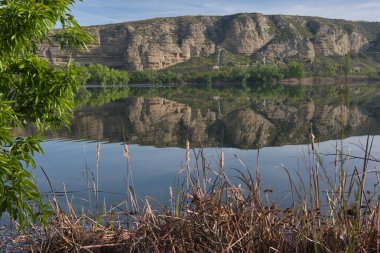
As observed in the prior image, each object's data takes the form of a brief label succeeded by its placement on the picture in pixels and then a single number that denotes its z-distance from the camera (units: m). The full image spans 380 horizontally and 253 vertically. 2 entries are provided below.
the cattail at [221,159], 6.12
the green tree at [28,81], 5.48
